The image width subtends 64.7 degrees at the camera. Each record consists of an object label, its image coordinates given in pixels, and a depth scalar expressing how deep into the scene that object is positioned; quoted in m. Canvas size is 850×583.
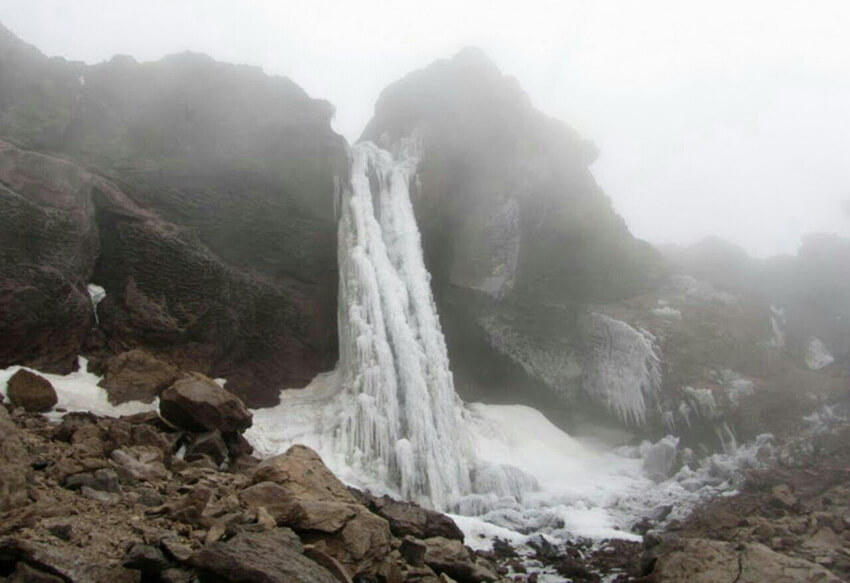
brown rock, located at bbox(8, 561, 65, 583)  5.21
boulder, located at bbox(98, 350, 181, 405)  17.31
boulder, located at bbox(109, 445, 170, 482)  9.09
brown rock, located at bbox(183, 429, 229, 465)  13.00
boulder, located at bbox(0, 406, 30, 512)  6.79
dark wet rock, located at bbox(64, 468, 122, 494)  7.96
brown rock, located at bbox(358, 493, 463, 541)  10.42
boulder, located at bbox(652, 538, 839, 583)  8.58
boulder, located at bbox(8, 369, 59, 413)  13.98
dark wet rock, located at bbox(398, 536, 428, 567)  8.59
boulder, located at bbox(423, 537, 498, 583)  9.06
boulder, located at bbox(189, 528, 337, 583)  5.77
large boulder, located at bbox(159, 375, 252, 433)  13.75
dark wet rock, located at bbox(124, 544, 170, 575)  5.88
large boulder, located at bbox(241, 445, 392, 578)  7.64
